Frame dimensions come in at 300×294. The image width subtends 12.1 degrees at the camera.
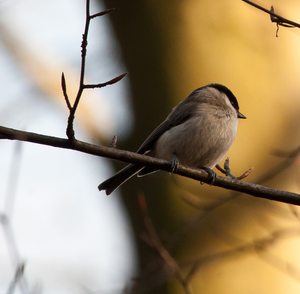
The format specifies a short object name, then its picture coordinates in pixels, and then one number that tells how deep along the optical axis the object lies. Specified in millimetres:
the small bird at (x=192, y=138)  8148
